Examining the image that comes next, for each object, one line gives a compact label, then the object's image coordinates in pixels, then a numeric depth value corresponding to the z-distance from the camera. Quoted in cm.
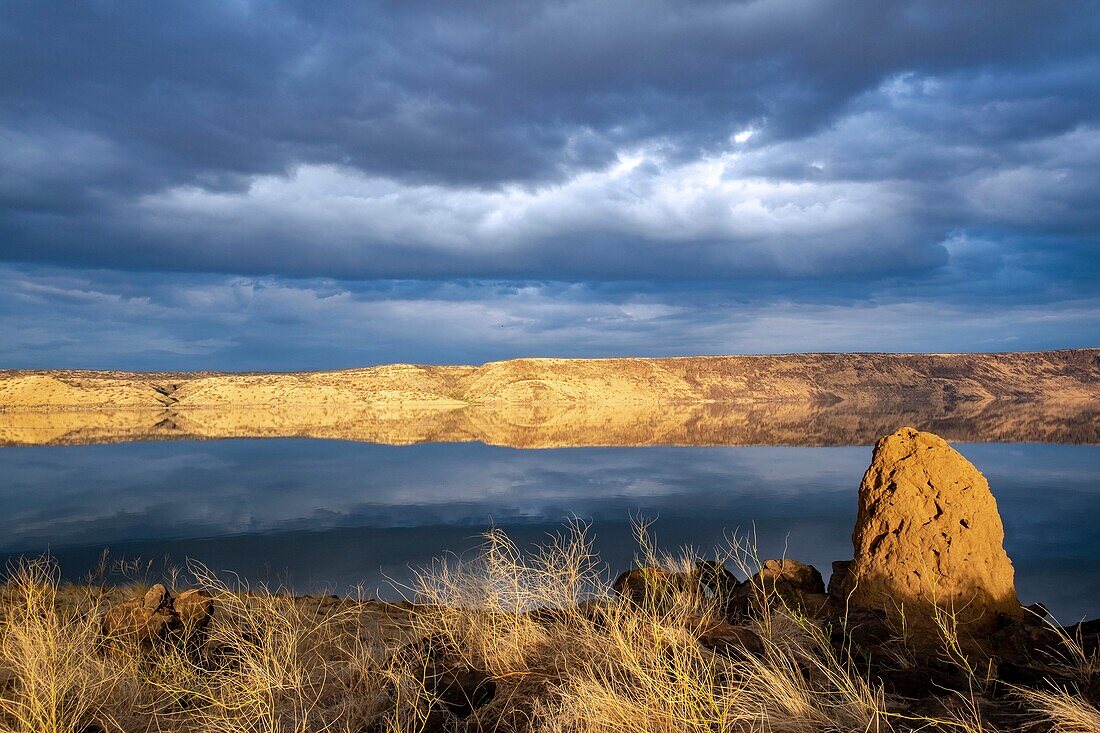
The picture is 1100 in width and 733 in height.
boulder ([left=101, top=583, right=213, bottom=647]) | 580
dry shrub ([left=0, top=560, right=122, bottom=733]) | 420
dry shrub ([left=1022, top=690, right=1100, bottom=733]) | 324
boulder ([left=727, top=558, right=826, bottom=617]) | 618
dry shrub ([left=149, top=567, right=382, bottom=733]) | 427
